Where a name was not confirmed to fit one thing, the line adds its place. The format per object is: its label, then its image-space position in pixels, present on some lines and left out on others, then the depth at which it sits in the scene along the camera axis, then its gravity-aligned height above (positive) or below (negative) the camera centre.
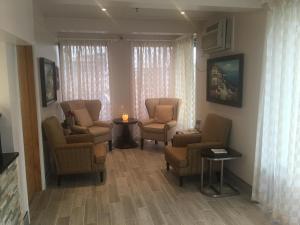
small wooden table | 5.68 -1.28
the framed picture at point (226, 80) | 3.47 +0.01
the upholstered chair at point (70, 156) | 3.58 -1.02
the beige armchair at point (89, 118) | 5.14 -0.76
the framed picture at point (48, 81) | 3.61 +0.02
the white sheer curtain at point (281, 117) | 2.50 -0.38
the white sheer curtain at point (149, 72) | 6.07 +0.22
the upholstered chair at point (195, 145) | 3.58 -0.93
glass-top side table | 3.31 -1.09
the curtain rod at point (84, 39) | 5.54 +0.92
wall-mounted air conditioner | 3.68 +0.67
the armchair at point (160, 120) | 5.35 -0.84
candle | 5.69 -0.77
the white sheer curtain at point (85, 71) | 5.67 +0.24
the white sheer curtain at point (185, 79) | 5.33 +0.05
